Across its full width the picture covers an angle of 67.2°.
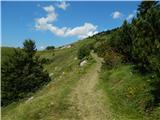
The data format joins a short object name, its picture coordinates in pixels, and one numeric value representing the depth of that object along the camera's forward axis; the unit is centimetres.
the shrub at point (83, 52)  2967
